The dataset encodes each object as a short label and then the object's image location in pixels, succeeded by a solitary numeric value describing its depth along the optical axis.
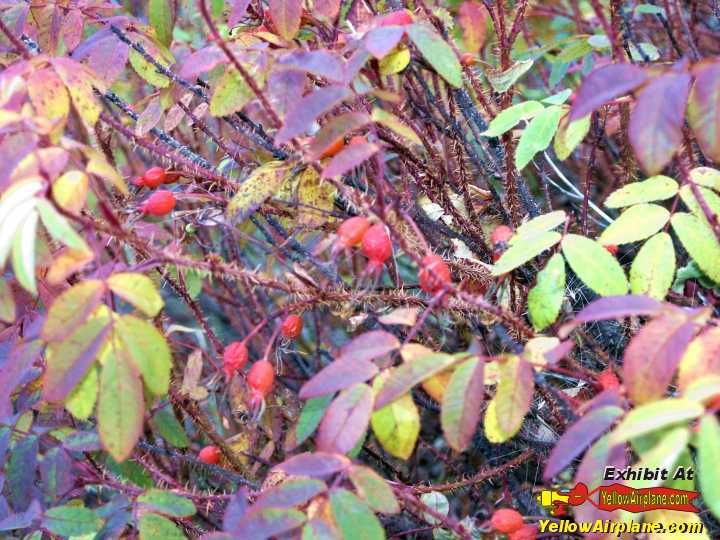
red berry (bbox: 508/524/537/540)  0.74
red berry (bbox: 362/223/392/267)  0.70
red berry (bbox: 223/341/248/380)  0.75
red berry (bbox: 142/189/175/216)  0.76
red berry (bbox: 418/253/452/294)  0.68
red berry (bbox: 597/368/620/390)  0.70
